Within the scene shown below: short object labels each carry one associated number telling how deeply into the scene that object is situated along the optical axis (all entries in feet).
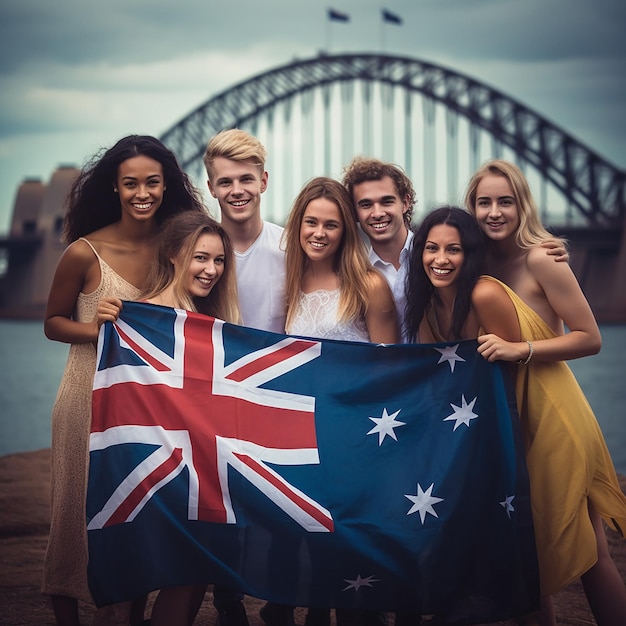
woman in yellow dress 13.66
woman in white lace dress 14.92
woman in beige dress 14.56
